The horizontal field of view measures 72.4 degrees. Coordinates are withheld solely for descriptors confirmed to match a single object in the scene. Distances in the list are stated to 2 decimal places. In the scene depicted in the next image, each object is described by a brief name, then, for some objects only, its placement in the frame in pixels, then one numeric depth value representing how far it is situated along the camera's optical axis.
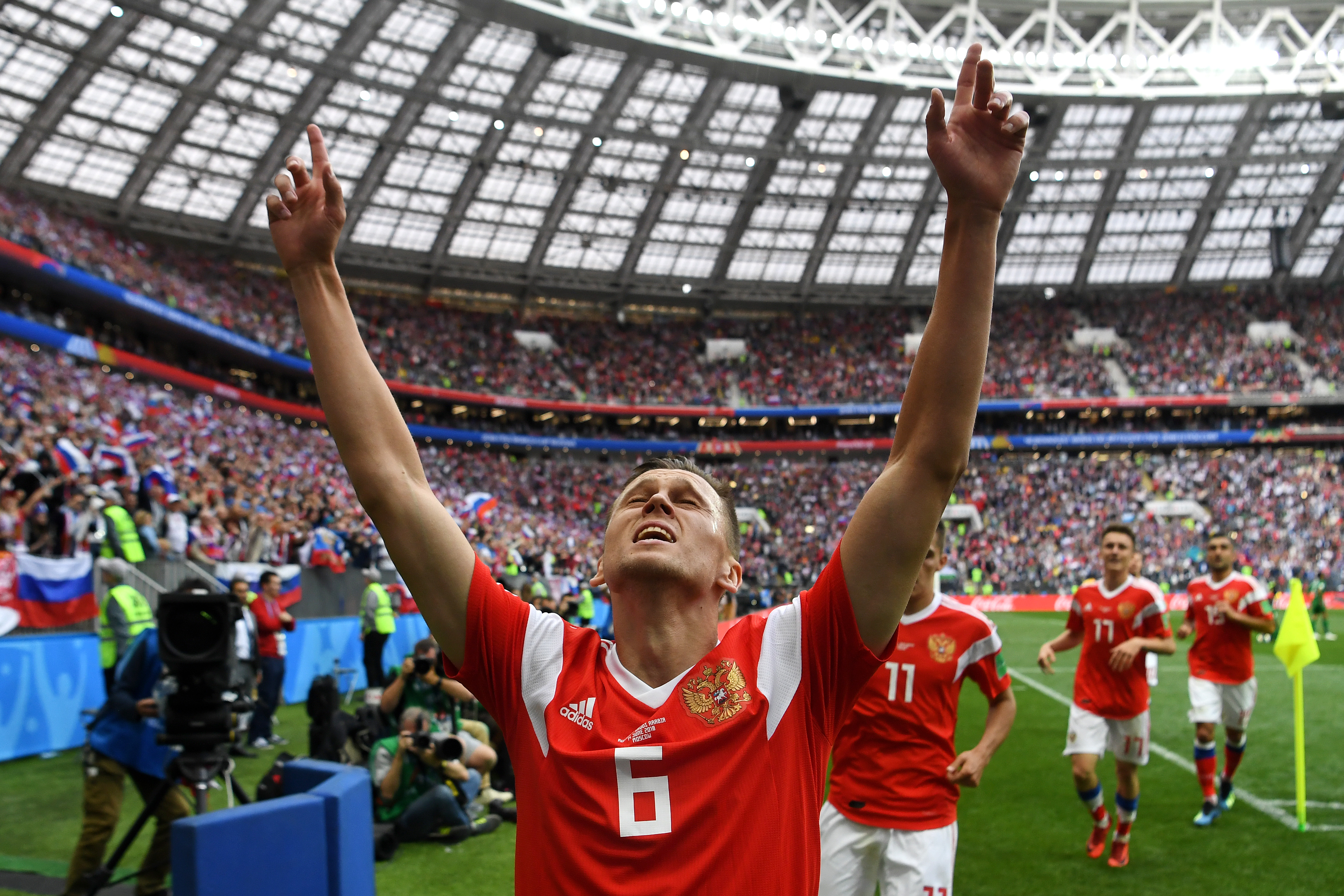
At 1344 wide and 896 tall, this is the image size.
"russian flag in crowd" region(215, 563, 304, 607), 12.12
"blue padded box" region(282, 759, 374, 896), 4.29
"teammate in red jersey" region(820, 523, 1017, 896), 4.14
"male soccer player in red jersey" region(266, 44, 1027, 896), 1.74
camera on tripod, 4.88
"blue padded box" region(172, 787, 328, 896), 3.53
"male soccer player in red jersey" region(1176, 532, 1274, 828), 7.93
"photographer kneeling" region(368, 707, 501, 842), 7.32
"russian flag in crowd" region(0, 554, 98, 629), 9.77
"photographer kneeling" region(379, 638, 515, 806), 7.80
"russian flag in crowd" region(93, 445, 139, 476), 15.65
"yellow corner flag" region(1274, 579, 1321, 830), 7.31
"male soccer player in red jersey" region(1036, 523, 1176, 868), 6.72
